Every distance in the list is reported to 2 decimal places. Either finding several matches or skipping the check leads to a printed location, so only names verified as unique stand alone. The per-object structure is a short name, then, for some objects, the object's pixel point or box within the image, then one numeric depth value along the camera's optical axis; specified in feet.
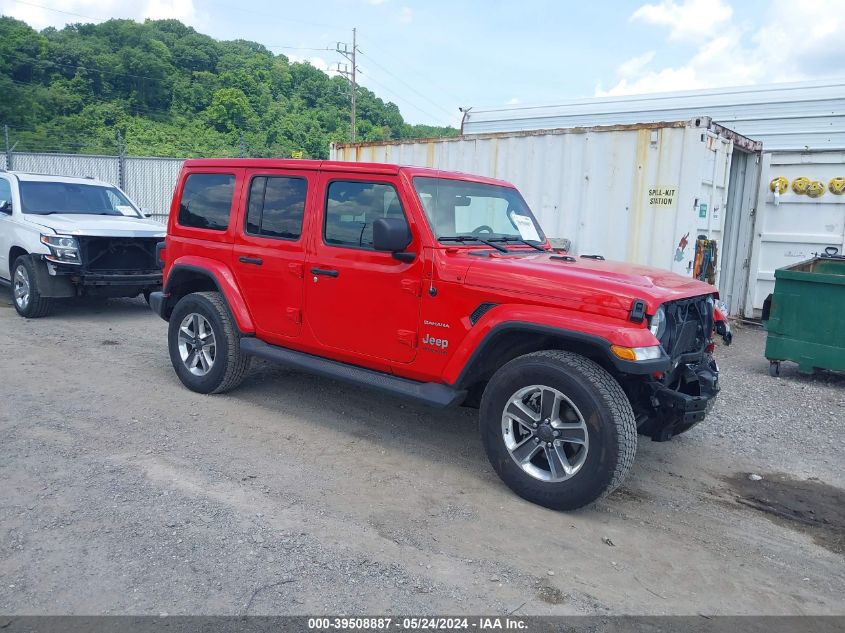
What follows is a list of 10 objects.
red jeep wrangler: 12.30
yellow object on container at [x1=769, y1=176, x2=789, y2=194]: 31.83
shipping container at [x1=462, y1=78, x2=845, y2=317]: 31.45
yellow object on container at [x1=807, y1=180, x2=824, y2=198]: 31.17
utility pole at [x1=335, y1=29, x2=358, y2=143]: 150.83
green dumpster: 22.29
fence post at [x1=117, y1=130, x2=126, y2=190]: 55.52
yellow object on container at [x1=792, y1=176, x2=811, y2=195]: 31.45
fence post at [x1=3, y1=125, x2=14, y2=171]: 52.16
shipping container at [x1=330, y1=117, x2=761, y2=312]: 26.53
